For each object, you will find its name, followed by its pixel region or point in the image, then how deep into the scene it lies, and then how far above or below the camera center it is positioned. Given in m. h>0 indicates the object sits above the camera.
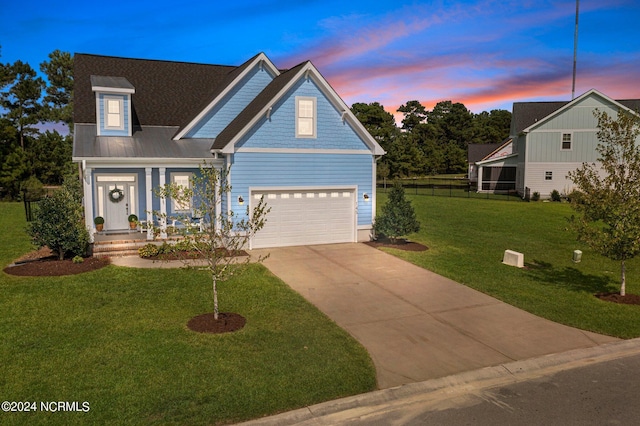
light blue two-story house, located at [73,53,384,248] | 18.34 +1.00
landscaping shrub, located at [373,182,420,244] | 19.17 -1.68
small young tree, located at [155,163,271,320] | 9.65 -1.03
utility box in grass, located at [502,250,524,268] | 16.30 -2.84
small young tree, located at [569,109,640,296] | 11.77 -0.62
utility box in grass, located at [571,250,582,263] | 17.11 -2.84
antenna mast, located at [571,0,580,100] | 50.12 +12.87
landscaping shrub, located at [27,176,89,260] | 15.05 -1.64
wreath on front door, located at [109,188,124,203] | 19.53 -0.77
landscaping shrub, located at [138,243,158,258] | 16.48 -2.63
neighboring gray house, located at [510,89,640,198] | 39.75 +3.05
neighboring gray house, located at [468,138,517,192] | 46.94 +0.79
